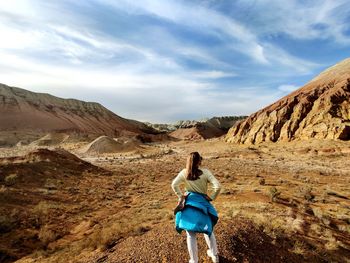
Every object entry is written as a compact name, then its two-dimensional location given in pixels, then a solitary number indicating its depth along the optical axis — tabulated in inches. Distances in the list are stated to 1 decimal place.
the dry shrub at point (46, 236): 355.6
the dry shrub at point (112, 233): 303.3
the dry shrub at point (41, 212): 430.0
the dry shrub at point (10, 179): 617.7
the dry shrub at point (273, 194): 502.2
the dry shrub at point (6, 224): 389.6
